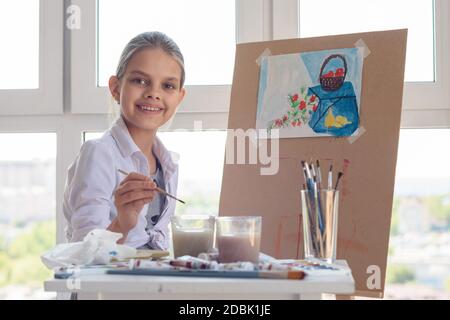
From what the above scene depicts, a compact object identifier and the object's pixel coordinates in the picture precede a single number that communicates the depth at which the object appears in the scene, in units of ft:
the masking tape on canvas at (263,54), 6.19
